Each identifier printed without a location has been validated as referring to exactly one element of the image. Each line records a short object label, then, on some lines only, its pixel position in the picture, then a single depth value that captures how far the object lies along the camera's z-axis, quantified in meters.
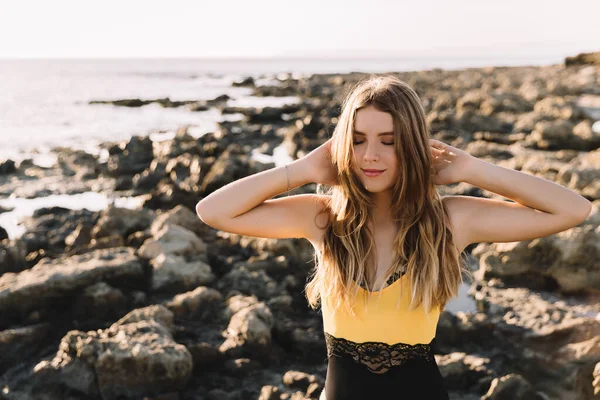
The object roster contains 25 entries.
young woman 2.35
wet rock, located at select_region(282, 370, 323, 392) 4.73
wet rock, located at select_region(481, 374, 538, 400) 4.23
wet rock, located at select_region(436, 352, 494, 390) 4.72
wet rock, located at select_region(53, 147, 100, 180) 14.86
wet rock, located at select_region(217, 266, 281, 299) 6.54
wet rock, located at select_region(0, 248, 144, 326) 5.71
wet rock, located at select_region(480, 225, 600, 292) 6.31
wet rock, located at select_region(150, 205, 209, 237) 8.21
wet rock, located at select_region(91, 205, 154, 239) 8.40
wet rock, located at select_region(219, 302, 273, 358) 5.23
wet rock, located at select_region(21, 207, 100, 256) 8.49
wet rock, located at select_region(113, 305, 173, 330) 5.31
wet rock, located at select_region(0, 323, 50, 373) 5.16
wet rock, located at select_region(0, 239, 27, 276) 7.29
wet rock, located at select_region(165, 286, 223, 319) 5.97
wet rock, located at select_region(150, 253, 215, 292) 6.54
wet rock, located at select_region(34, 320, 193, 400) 4.43
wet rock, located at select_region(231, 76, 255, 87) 60.19
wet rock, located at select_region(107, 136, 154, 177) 14.91
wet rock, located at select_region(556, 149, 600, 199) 8.77
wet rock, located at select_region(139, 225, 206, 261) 7.04
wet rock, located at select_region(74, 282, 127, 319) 5.86
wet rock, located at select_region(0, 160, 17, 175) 14.90
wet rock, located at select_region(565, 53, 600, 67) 52.79
